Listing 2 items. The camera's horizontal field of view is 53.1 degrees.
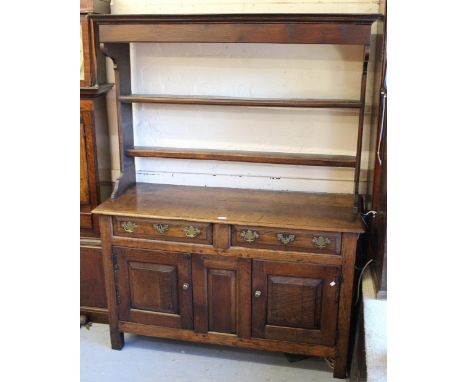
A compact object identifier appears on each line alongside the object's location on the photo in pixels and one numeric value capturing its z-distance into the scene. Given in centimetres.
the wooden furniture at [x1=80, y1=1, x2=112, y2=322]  242
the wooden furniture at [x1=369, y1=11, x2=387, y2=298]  195
